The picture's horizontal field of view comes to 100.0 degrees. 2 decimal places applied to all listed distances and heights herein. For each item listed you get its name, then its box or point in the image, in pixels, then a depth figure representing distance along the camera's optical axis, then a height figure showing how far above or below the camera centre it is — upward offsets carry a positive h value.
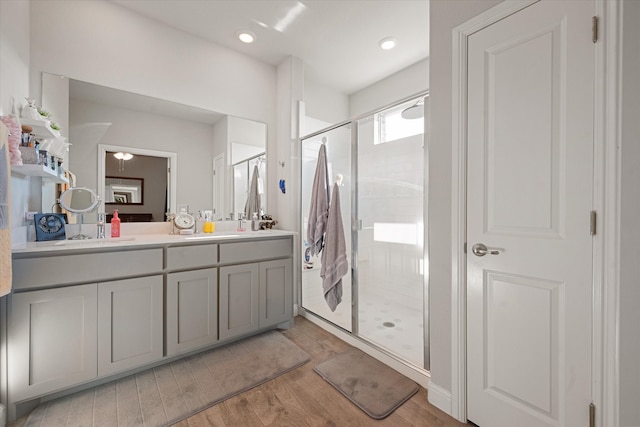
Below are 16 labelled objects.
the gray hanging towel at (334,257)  2.37 -0.40
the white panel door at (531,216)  1.10 -0.01
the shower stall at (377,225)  2.37 -0.12
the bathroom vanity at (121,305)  1.45 -0.61
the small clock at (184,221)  2.36 -0.08
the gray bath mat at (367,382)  1.56 -1.11
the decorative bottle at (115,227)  2.07 -0.12
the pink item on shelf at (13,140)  1.39 +0.38
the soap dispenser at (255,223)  2.86 -0.11
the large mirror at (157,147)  2.05 +0.57
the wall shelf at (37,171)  1.50 +0.24
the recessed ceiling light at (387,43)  2.57 +1.66
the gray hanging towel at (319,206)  2.49 +0.06
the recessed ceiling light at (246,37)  2.50 +1.67
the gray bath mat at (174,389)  1.46 -1.11
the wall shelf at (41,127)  1.58 +0.52
